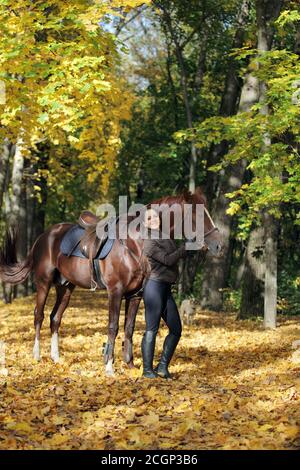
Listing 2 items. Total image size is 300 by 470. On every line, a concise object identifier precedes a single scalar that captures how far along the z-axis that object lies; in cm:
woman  912
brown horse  978
